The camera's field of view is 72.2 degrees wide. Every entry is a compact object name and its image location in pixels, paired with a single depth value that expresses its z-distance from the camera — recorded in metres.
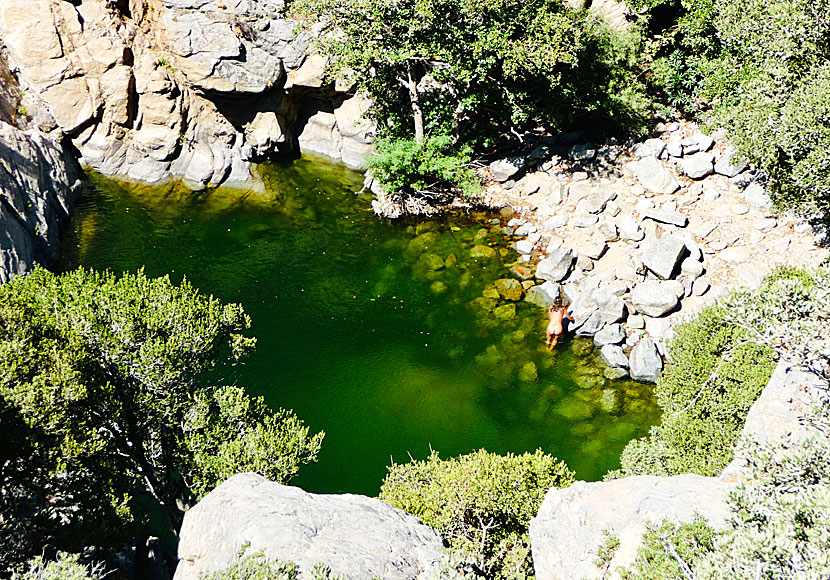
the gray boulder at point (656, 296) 24.98
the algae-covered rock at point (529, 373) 23.84
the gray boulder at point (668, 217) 27.86
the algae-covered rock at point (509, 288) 27.92
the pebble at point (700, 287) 25.44
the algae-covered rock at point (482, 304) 27.34
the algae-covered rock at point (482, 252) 30.41
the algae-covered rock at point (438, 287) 28.48
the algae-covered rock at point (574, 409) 22.44
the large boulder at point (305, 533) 11.54
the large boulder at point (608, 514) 10.65
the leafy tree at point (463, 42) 28.06
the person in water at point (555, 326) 25.02
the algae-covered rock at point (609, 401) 22.73
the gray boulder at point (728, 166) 28.33
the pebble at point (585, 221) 29.81
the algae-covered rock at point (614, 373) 23.86
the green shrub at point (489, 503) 13.80
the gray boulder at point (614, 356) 24.09
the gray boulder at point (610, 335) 24.80
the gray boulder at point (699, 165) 29.26
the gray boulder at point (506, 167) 33.78
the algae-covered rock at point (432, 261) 29.95
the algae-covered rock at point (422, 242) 31.17
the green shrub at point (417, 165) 31.41
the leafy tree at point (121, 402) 13.02
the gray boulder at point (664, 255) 25.91
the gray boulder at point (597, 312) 25.33
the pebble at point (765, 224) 26.38
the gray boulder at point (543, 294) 27.48
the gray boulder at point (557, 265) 28.06
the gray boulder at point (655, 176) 29.69
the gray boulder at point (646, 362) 23.45
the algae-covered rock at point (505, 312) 26.86
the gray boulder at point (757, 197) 27.06
